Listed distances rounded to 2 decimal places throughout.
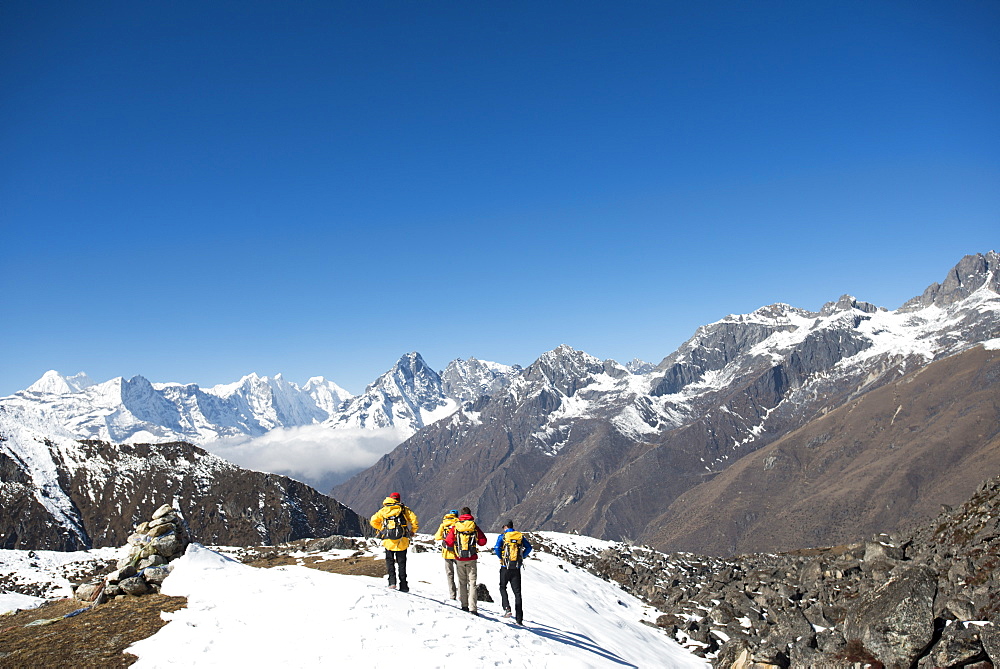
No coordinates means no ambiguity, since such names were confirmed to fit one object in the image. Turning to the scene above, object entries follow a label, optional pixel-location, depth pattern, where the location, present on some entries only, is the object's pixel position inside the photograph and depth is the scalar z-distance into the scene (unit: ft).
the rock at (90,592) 76.21
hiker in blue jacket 79.05
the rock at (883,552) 152.64
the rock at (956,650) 56.54
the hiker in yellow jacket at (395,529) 75.00
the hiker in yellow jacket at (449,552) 75.87
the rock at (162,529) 76.48
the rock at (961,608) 77.80
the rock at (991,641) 54.85
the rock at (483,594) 97.85
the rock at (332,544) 168.04
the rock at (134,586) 68.28
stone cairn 69.92
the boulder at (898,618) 62.44
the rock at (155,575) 70.49
